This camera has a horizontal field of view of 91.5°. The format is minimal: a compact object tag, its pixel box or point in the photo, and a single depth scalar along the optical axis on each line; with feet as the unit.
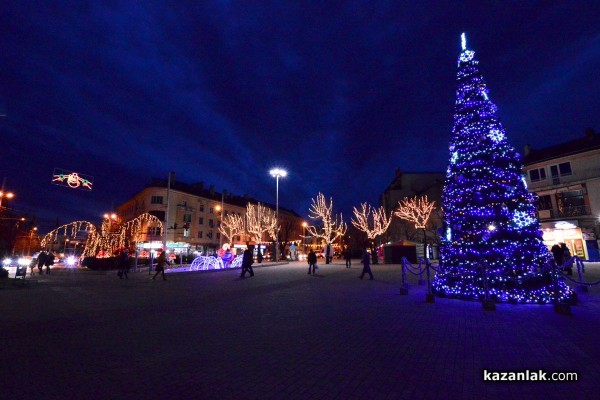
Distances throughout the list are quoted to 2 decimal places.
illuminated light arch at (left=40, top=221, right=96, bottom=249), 75.31
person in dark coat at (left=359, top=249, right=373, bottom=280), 53.55
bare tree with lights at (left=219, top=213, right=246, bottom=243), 203.78
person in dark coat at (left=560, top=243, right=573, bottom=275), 55.42
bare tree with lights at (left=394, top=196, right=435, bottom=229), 132.40
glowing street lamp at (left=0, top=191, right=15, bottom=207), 62.09
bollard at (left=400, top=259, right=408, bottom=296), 35.32
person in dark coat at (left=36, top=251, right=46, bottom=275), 70.85
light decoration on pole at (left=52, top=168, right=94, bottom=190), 57.16
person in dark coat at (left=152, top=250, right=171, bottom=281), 55.77
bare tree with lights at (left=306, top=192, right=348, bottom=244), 135.95
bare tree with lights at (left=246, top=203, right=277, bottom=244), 139.23
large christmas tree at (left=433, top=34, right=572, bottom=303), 29.81
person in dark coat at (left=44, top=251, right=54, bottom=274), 71.51
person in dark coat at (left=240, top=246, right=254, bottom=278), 59.88
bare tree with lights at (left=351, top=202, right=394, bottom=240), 129.05
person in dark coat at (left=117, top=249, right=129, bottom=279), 59.16
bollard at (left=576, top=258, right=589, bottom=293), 33.92
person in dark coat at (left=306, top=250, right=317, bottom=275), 66.95
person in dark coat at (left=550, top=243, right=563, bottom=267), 54.90
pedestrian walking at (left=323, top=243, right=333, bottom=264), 118.32
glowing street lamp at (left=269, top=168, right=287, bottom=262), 111.84
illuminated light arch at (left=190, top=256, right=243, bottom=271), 86.99
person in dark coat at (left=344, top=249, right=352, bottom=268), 91.64
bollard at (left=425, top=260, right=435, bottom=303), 29.84
